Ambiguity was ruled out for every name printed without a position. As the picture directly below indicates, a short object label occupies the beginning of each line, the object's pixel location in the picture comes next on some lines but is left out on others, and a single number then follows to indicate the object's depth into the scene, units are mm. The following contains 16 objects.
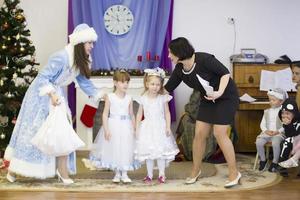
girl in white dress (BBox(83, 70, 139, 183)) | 4293
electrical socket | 6363
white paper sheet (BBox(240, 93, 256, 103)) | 5721
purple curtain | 6172
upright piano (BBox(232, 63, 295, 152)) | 5969
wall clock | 6250
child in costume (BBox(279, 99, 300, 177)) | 4734
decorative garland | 5977
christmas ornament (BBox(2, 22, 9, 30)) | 5383
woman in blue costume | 4160
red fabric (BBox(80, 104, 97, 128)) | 5859
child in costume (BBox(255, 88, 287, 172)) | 4891
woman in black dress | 4016
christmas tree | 5375
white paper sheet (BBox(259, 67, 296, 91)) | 5883
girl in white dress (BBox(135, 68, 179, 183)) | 4320
